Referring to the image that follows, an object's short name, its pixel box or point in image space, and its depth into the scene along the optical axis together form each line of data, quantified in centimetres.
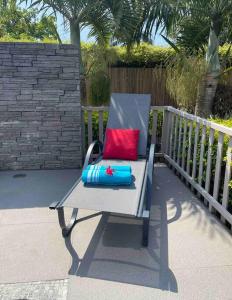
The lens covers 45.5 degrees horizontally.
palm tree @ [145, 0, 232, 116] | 482
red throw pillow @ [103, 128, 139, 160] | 397
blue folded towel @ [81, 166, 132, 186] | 294
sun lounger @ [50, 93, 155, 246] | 253
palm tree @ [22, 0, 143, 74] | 486
